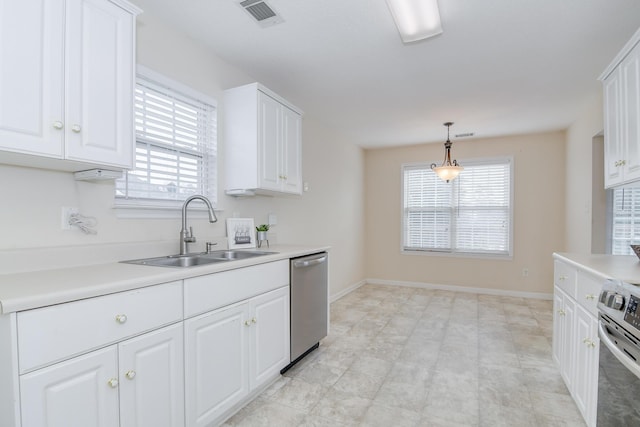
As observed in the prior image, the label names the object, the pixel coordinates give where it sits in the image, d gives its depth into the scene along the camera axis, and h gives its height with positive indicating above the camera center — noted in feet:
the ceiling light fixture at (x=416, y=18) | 6.14 +3.83
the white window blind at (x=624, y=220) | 10.39 -0.26
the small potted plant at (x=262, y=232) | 9.42 -0.62
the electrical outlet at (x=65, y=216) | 5.45 -0.10
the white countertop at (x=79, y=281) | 3.45 -0.91
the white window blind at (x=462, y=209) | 16.40 +0.13
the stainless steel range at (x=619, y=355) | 3.99 -1.85
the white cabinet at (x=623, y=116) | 6.18 +1.97
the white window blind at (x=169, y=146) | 6.82 +1.47
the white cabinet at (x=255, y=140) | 8.30 +1.83
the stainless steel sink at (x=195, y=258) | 6.26 -1.02
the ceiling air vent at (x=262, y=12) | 6.38 +3.98
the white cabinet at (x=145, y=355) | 3.43 -1.93
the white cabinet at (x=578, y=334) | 5.44 -2.32
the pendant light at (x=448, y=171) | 13.48 +1.66
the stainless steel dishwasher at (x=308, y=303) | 8.06 -2.41
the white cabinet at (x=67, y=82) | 4.15 +1.79
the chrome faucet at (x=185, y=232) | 7.10 -0.46
